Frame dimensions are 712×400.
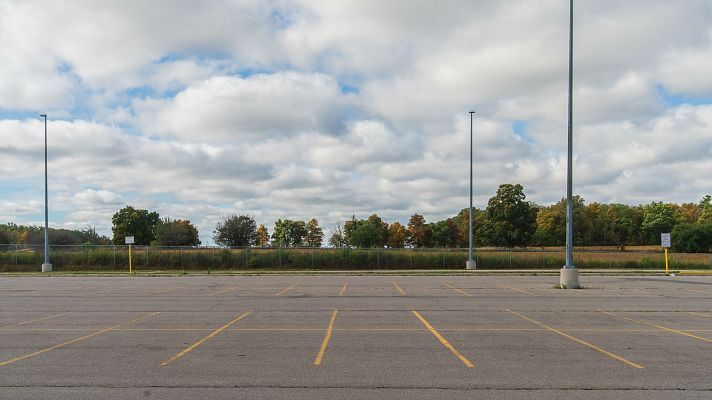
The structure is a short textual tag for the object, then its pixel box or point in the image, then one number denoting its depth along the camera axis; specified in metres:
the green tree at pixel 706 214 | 114.22
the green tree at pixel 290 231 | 170.75
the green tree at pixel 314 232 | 163.88
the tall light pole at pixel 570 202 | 24.45
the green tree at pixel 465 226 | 97.81
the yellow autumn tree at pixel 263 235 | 175.93
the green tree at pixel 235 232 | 117.62
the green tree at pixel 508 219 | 91.56
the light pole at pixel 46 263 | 43.25
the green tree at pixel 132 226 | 135.88
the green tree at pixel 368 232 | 134.12
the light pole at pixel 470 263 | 43.53
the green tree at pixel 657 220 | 125.75
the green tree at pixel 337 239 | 134.12
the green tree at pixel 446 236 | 149.50
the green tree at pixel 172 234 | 120.19
